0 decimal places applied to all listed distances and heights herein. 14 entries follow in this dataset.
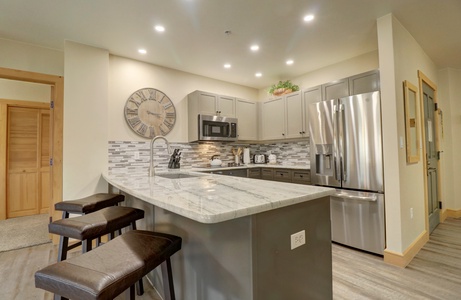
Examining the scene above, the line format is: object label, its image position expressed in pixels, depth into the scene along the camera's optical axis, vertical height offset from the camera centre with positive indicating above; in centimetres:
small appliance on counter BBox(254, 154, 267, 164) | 477 -12
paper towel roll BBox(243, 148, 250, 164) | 479 -5
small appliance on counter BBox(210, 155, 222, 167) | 419 -15
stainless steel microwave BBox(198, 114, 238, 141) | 385 +48
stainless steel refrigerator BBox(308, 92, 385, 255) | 251 -16
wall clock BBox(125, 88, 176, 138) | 350 +71
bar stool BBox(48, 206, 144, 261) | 135 -44
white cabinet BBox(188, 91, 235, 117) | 391 +93
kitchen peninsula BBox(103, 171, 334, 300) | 97 -44
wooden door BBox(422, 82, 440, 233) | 329 -10
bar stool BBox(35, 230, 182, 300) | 78 -44
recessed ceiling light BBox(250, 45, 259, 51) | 317 +154
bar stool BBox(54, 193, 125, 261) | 185 -42
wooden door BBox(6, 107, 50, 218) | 433 -9
